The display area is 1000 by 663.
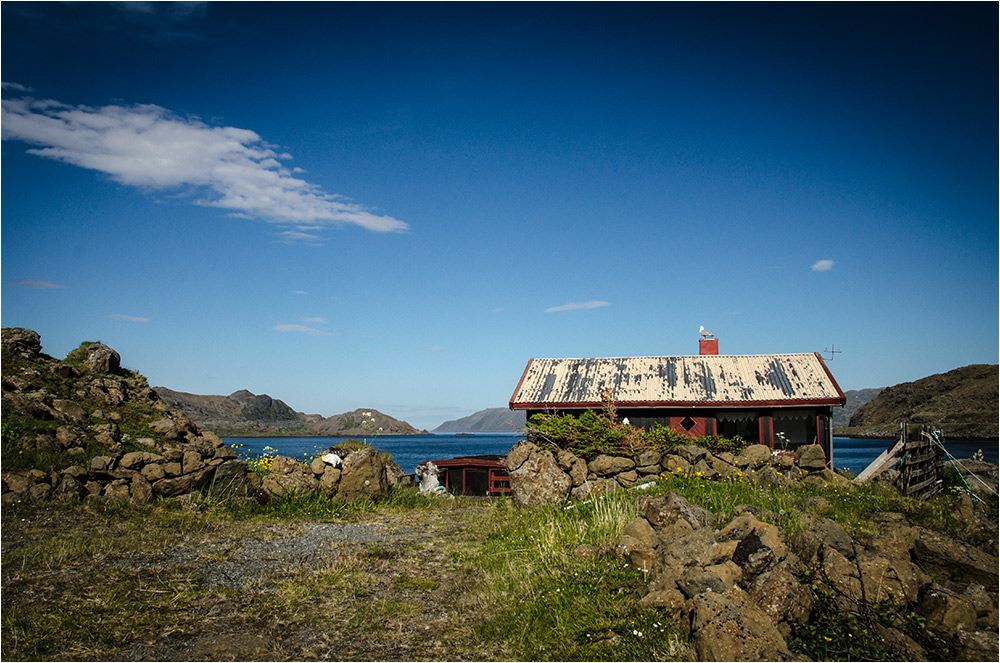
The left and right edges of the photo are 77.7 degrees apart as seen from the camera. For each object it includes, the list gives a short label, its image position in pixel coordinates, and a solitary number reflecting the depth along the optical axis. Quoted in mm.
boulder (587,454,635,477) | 14633
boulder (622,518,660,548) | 8508
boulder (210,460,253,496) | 13477
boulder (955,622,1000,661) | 5547
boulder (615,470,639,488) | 14352
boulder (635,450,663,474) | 14471
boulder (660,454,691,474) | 14191
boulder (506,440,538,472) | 14727
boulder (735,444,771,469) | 14055
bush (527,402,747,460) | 15266
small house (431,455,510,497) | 20422
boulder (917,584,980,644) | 6000
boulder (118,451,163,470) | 12883
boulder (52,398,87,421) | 14828
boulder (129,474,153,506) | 12352
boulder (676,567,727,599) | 6430
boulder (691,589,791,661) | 5396
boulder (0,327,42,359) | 16516
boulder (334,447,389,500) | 14789
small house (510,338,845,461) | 20469
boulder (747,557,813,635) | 6164
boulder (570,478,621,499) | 13985
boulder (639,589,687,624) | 6452
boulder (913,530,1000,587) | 7203
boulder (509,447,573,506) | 14328
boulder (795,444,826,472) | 13680
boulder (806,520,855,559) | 7512
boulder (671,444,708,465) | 14285
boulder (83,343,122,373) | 18016
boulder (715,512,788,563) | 7473
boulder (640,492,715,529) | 9633
